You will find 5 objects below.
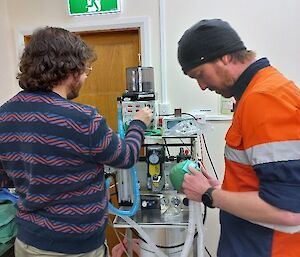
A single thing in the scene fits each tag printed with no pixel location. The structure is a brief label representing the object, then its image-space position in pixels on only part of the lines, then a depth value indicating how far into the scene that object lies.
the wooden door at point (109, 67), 2.39
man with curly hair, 0.94
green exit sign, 2.22
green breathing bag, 1.23
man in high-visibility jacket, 0.76
